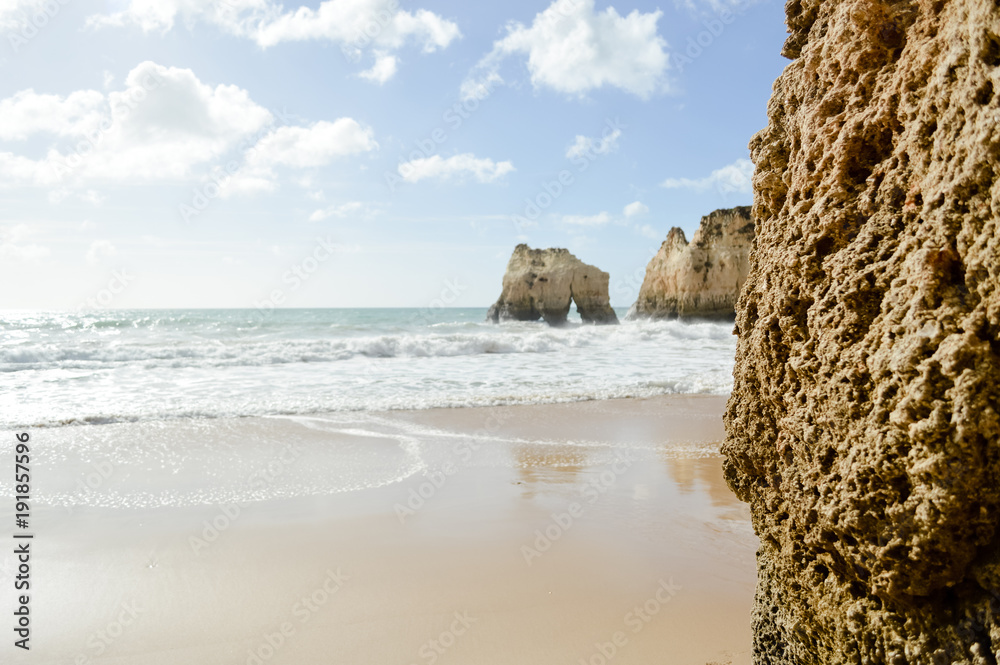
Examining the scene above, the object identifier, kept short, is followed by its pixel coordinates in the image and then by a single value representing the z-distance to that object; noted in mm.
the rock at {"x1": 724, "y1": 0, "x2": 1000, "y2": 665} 1369
